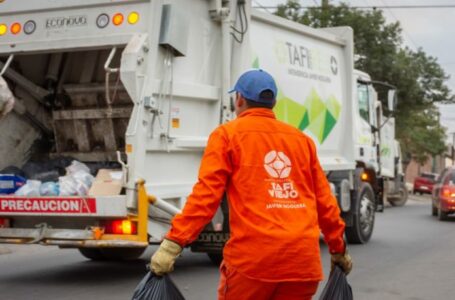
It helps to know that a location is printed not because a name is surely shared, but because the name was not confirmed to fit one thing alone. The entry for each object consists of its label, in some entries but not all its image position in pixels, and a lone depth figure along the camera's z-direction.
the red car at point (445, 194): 18.33
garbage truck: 7.23
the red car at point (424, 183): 39.28
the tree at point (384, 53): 32.31
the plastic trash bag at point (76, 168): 7.96
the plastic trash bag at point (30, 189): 7.66
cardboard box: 7.23
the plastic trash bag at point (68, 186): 7.47
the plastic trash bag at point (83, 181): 7.47
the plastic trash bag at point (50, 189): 7.61
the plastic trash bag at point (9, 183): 7.89
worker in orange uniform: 3.37
